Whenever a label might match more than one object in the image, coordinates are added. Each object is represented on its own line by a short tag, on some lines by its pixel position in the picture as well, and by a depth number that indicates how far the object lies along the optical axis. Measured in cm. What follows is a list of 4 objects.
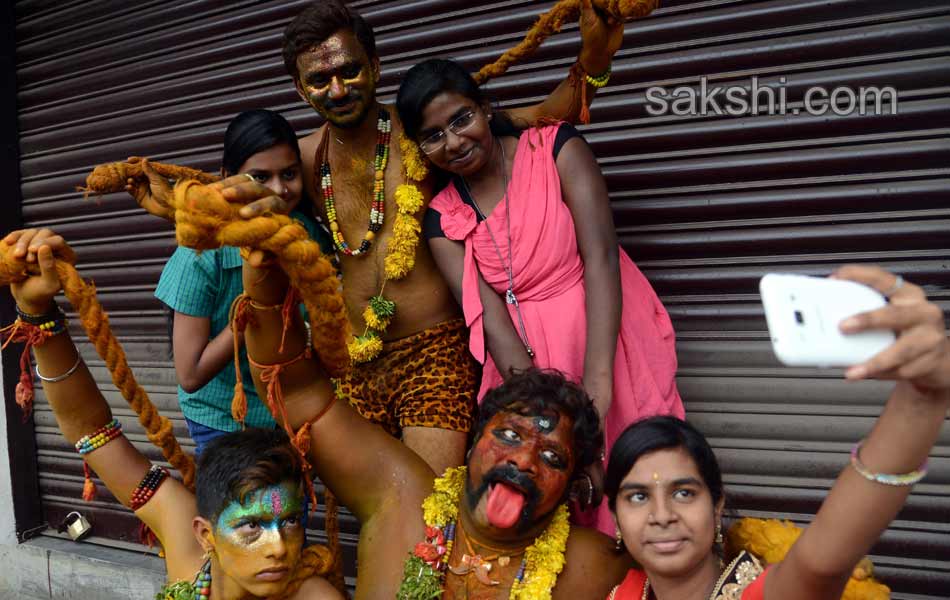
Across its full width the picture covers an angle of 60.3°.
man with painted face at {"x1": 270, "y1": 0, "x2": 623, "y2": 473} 301
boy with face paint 242
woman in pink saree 284
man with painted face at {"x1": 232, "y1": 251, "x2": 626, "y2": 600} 236
